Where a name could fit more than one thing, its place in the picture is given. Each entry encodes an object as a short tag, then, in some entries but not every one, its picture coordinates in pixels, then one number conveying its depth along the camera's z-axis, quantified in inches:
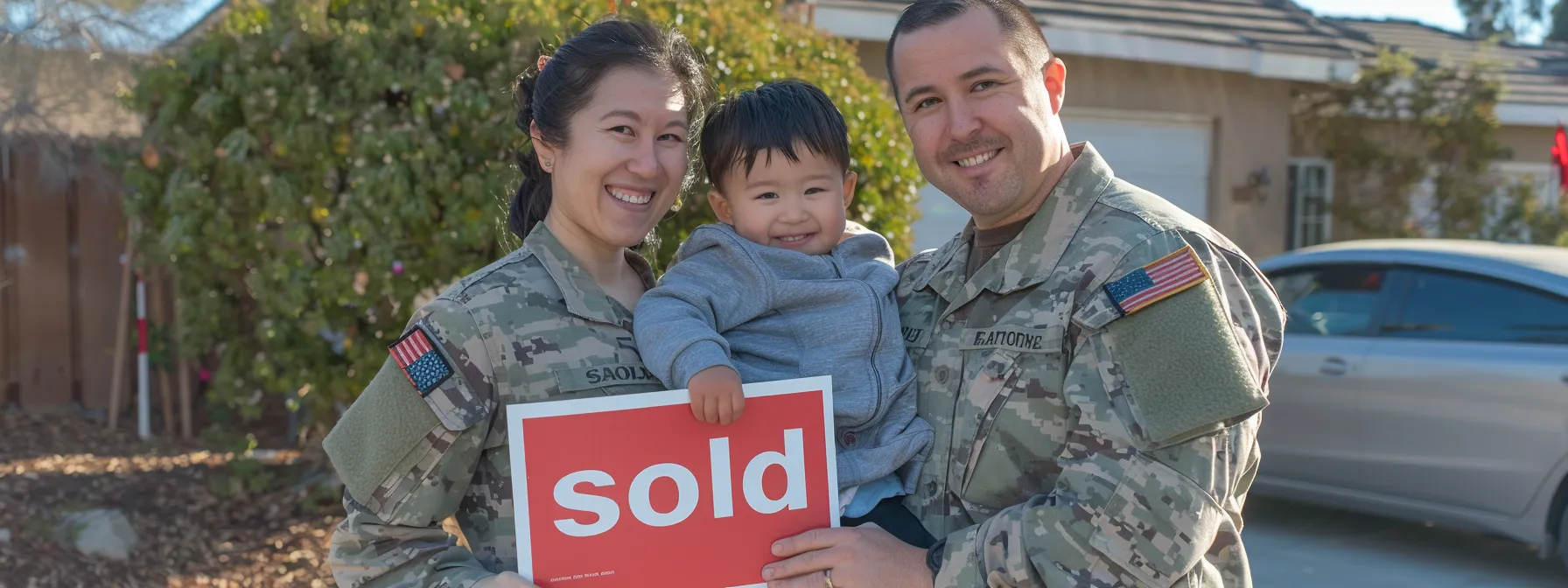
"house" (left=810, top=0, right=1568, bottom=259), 408.2
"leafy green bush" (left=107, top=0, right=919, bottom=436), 216.1
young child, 83.7
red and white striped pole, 289.6
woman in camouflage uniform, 77.9
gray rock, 212.4
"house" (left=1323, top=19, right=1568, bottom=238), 518.6
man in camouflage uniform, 72.6
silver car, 209.8
